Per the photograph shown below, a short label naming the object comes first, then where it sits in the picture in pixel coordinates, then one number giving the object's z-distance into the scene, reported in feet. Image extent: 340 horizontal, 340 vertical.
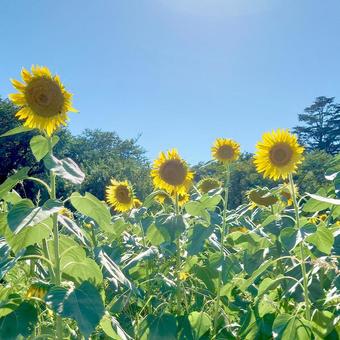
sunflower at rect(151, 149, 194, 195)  8.82
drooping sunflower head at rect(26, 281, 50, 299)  5.33
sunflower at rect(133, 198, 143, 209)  13.80
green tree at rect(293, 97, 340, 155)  127.95
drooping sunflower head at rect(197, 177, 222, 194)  11.47
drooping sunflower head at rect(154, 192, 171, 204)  9.89
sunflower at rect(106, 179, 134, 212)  12.26
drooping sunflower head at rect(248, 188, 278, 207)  9.34
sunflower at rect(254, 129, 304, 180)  8.22
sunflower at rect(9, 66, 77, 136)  5.95
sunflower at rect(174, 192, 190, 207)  10.50
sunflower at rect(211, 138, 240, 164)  9.91
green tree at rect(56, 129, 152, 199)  83.92
